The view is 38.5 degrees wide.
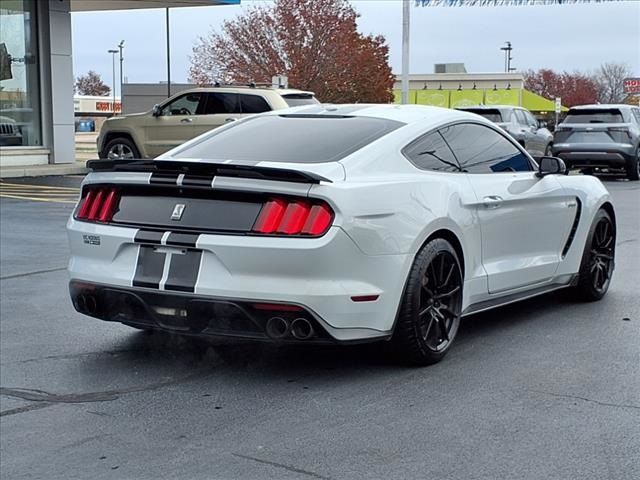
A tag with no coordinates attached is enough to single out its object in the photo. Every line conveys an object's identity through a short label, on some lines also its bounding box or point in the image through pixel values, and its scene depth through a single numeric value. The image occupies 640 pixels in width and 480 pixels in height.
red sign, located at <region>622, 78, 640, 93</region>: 40.34
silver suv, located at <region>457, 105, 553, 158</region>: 23.67
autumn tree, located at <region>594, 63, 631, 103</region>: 82.75
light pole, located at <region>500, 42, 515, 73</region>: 78.65
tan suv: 18.47
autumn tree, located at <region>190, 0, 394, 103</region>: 42.84
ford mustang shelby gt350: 4.75
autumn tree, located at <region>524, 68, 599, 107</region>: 82.12
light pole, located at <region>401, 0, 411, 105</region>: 29.19
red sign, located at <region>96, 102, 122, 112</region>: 87.62
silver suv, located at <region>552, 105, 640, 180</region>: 21.78
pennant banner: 37.66
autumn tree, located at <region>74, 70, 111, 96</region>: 114.00
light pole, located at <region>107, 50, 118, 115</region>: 79.00
